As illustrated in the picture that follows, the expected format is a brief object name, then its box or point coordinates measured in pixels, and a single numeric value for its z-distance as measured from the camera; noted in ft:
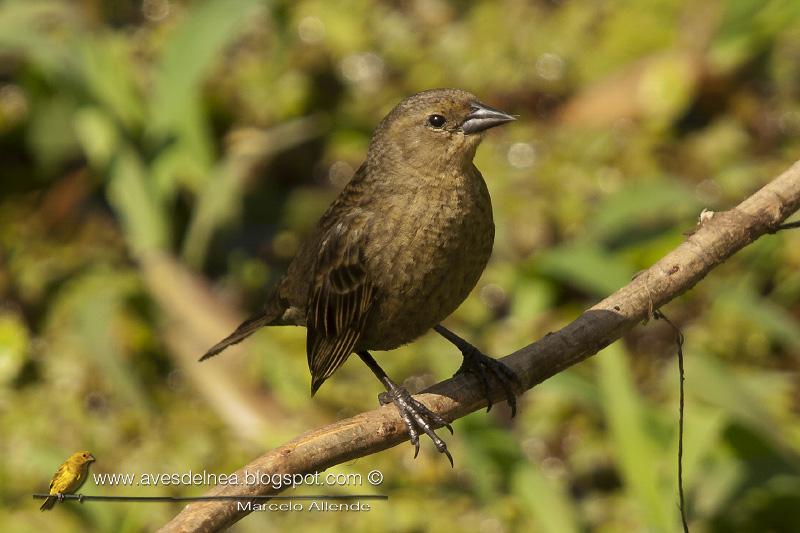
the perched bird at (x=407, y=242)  23.32
